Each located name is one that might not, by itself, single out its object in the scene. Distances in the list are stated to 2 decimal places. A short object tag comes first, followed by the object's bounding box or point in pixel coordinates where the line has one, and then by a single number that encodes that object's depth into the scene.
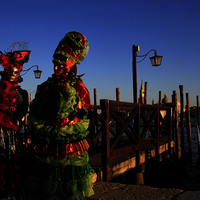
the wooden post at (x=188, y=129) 13.60
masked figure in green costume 2.11
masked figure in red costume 2.54
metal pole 8.40
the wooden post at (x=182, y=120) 13.22
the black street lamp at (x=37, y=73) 12.59
